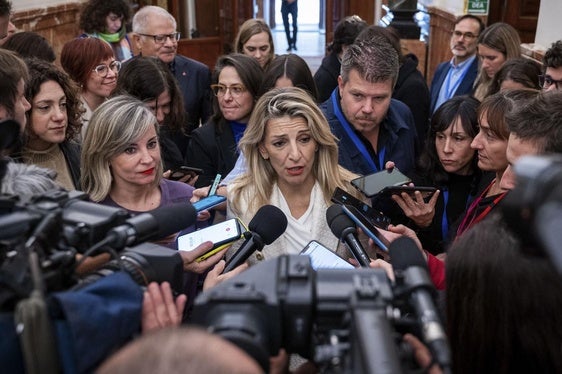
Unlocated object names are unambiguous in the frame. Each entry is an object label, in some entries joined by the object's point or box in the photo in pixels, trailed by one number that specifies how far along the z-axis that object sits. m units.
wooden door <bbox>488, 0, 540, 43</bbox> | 6.30
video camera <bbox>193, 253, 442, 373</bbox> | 0.87
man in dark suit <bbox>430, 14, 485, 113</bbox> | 4.26
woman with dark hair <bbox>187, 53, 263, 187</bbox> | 3.03
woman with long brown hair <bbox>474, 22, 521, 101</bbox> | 3.91
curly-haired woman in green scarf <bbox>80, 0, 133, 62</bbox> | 4.78
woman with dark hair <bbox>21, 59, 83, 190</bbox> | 2.41
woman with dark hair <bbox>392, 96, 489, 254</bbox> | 2.61
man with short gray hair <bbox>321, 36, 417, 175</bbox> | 2.63
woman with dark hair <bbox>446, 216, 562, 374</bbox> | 1.00
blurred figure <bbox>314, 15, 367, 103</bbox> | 4.11
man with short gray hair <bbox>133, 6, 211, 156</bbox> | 3.99
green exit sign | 5.61
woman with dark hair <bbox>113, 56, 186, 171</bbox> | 3.03
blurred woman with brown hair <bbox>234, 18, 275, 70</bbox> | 4.12
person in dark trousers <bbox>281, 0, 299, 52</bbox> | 11.91
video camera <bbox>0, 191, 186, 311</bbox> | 0.96
